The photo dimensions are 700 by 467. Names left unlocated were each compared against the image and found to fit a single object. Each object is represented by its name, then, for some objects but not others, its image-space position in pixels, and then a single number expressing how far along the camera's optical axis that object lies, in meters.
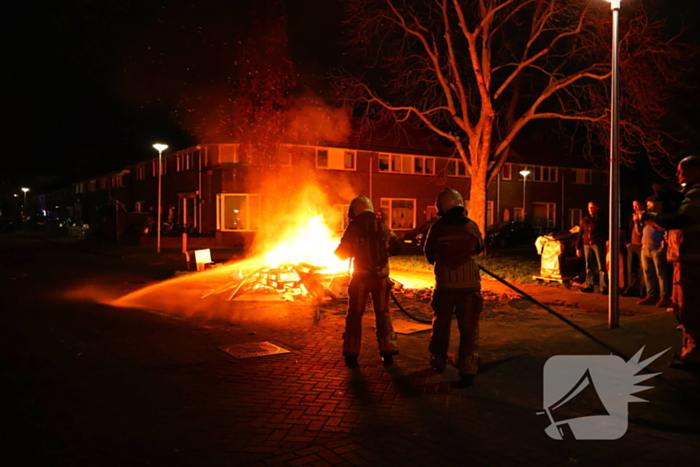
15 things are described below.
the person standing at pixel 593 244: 10.61
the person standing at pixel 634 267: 10.23
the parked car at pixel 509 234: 28.59
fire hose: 6.31
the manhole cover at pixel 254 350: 6.79
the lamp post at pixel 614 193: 7.62
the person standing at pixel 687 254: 5.59
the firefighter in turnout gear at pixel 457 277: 5.50
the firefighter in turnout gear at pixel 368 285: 6.17
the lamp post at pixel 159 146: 23.64
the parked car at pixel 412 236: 28.92
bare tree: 16.19
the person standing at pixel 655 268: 9.17
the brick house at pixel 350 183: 29.42
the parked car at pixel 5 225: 52.94
